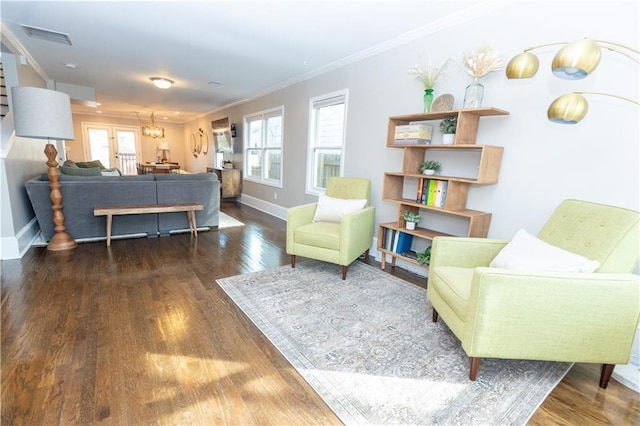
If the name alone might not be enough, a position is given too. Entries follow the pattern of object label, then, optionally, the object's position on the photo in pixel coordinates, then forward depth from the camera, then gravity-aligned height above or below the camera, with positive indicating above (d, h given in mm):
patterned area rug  1360 -1114
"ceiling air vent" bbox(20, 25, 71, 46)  3078 +1166
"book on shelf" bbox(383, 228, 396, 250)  3039 -809
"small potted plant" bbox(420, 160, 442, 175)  2702 -45
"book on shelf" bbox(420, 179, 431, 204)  2689 -262
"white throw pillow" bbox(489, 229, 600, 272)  1521 -484
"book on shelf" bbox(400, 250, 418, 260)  2848 -902
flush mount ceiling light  4750 +1076
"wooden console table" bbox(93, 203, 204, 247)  3412 -738
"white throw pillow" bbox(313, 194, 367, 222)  3082 -518
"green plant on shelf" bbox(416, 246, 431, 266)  2647 -848
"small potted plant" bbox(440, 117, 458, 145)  2459 +282
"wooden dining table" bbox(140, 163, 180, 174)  8422 -533
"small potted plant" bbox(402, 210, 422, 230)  2805 -534
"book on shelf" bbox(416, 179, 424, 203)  2723 -267
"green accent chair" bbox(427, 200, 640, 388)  1362 -657
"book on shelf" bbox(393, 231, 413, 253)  2973 -807
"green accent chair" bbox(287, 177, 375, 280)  2676 -709
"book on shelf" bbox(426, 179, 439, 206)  2625 -263
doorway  9086 +49
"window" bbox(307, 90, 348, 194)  3988 +274
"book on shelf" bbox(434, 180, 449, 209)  2555 -260
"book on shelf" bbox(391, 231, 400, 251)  2969 -788
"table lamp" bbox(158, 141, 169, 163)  9250 +10
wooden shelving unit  2299 -119
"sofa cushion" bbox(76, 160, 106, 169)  5754 -379
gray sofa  3359 -638
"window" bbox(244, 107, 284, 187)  5461 +158
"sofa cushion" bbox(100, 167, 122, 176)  5154 -444
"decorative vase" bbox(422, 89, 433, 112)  2598 +551
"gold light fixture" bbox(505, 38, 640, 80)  1282 +478
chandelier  8672 +507
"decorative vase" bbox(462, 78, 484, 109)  2303 +544
